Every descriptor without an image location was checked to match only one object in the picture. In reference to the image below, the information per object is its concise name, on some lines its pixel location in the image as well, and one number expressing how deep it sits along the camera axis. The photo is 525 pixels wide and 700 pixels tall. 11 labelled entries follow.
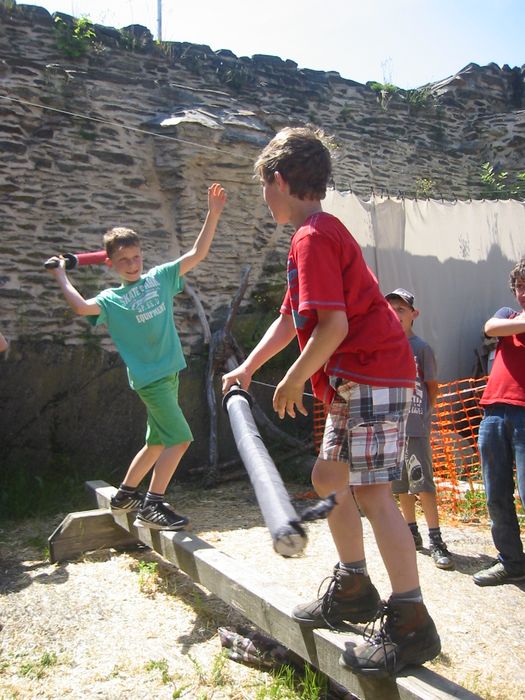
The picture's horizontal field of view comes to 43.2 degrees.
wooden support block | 4.04
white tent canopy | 6.48
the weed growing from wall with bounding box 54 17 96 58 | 7.00
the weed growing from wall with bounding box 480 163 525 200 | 10.12
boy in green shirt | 3.56
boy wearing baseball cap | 4.04
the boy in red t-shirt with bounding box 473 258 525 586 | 3.42
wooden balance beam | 1.95
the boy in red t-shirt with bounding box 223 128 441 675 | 2.00
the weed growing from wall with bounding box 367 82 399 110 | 9.88
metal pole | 8.00
